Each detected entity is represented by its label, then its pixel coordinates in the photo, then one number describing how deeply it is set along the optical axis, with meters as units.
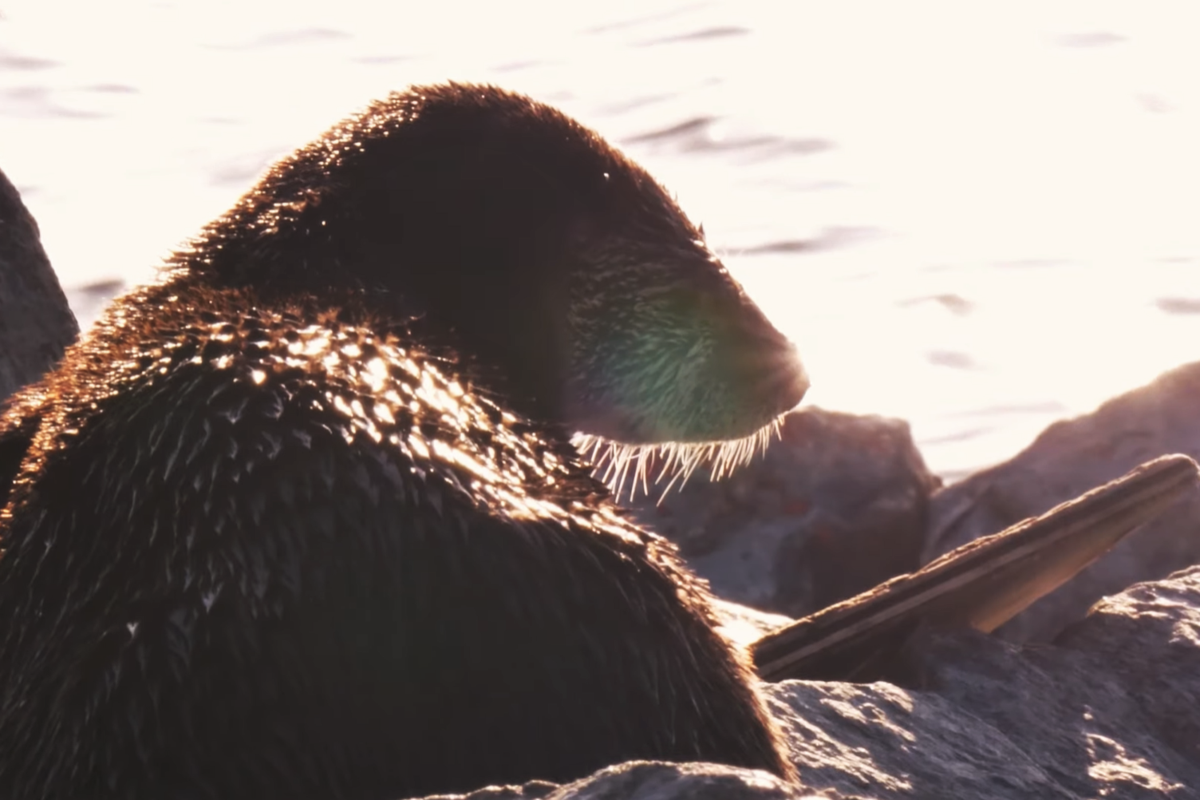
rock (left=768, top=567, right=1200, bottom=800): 6.43
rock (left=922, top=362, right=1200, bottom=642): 11.27
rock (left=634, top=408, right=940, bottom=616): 11.54
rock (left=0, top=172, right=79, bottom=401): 9.11
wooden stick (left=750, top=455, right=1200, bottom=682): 7.54
